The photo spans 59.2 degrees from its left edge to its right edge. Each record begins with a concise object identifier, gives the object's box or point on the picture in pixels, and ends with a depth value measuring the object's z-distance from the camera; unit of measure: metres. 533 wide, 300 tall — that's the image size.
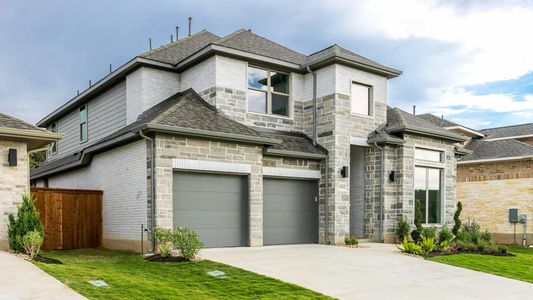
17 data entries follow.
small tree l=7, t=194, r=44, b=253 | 11.22
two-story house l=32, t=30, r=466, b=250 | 13.46
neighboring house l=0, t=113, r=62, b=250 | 11.94
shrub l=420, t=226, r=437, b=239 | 15.82
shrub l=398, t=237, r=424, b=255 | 13.73
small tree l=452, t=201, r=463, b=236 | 18.20
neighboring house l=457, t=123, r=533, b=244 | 21.94
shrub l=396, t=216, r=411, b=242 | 16.84
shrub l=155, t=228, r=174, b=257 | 11.53
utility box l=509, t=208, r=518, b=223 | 21.86
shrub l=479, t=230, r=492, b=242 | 16.20
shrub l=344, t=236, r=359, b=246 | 15.72
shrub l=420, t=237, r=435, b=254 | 13.99
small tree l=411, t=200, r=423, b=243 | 16.52
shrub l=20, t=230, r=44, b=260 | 10.59
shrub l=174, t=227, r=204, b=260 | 11.26
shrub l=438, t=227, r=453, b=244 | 15.77
